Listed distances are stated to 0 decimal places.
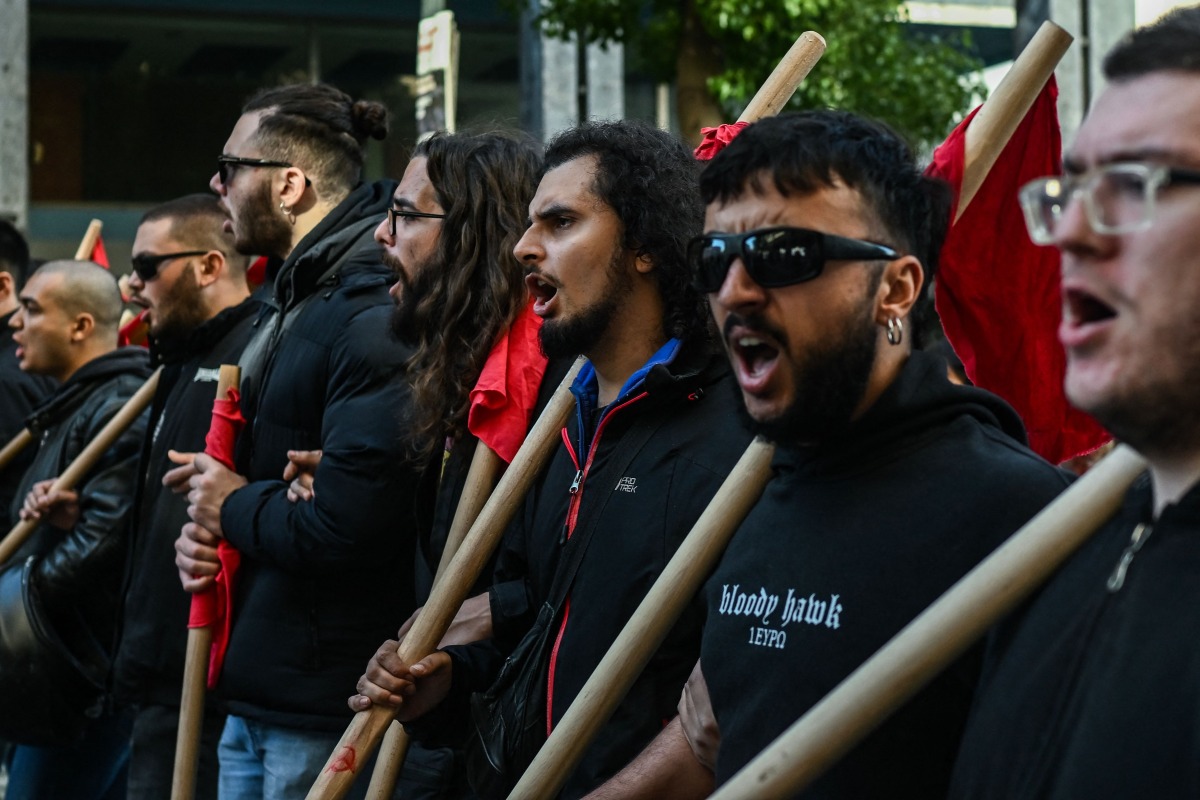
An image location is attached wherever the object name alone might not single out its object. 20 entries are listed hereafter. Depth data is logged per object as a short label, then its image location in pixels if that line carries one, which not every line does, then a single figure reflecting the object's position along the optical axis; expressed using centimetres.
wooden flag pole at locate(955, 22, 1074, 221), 321
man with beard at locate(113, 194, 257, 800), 509
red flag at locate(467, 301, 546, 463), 399
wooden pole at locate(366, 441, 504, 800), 392
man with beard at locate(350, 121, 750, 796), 323
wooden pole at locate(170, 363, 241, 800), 466
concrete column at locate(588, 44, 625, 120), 1425
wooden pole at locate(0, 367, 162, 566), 605
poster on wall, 726
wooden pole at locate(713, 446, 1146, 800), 207
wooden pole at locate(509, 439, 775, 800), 296
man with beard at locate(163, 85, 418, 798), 431
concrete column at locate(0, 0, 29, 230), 1390
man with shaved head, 573
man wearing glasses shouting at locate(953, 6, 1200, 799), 180
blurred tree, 1094
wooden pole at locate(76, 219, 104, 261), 816
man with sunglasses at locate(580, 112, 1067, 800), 234
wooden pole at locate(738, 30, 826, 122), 369
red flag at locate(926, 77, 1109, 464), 345
